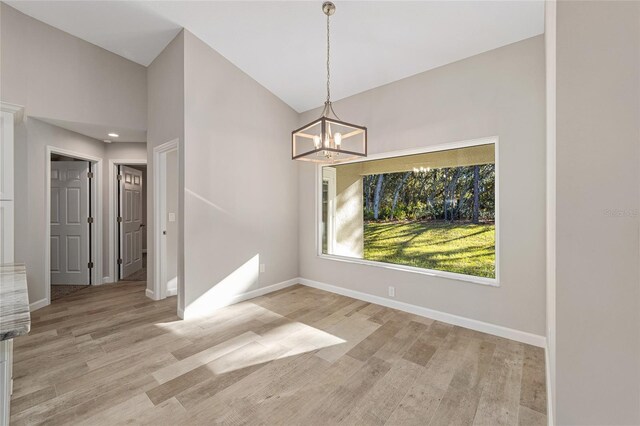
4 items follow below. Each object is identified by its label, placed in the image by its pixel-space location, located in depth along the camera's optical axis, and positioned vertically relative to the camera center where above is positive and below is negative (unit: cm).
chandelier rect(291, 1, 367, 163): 215 +59
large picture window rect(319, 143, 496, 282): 308 +1
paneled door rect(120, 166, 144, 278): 505 -13
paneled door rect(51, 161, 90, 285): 462 +6
